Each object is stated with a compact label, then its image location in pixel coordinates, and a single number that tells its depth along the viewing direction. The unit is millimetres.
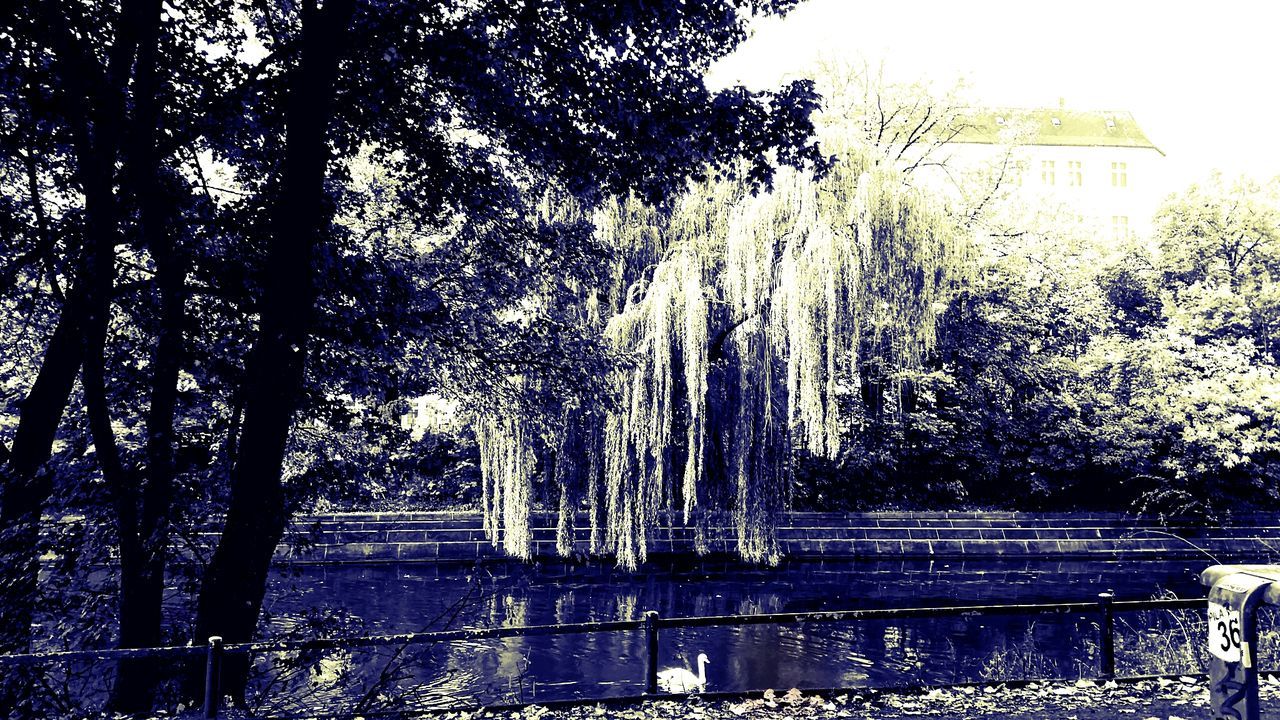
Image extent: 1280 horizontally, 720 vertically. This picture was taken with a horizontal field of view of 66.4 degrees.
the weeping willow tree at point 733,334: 16875
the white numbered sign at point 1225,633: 3627
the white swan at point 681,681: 11895
